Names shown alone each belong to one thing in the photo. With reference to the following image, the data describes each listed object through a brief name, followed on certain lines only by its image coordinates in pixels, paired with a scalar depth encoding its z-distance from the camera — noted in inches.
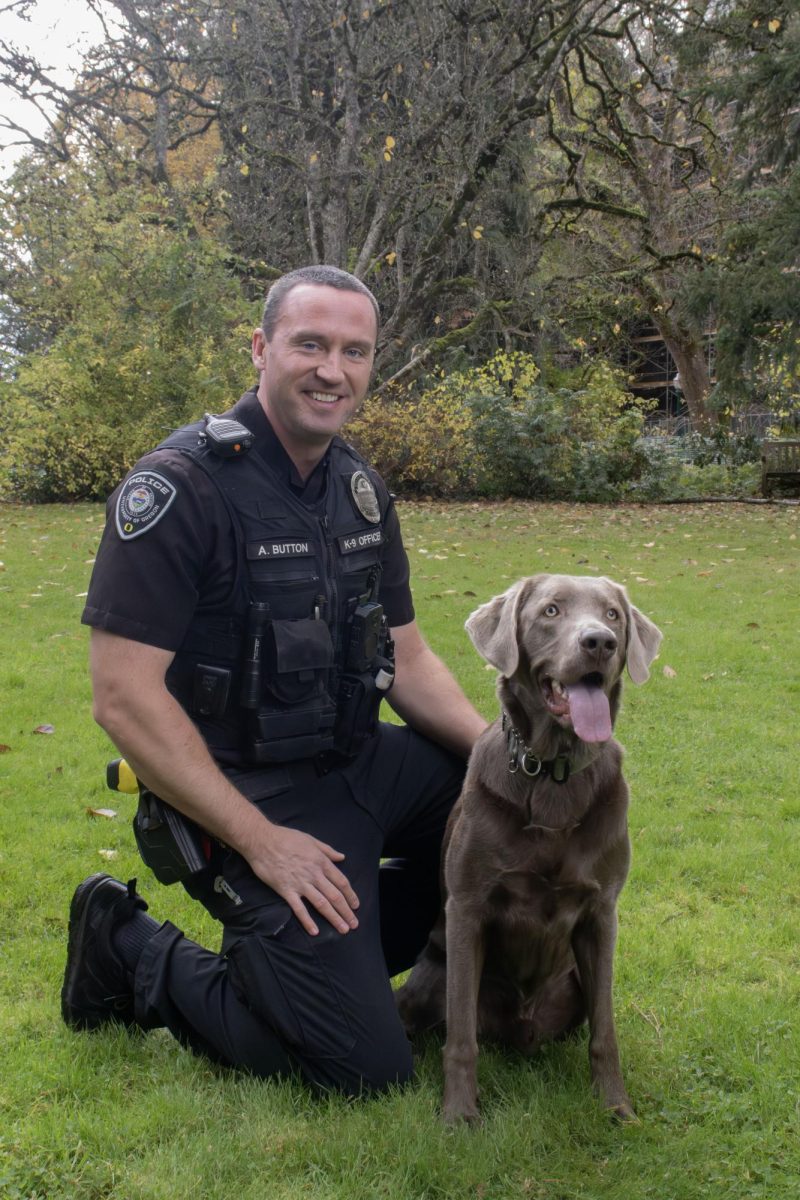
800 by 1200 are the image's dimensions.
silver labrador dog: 103.0
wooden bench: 738.8
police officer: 108.2
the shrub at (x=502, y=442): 673.6
